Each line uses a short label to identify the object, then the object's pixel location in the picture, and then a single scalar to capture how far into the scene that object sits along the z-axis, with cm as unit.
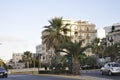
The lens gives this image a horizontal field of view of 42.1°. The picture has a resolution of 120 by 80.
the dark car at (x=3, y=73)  1895
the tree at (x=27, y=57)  6426
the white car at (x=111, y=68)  1678
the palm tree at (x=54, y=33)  2777
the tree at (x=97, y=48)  4827
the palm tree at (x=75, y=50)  1937
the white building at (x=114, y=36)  4913
